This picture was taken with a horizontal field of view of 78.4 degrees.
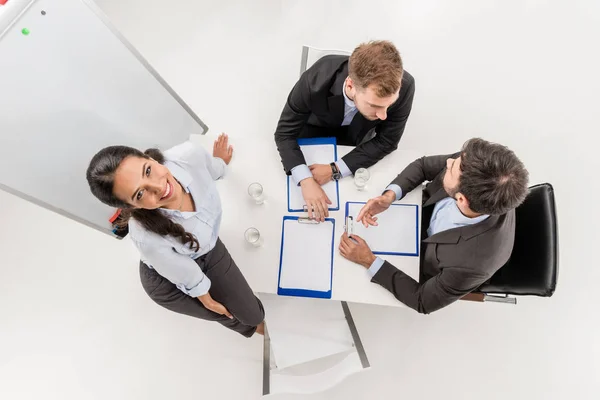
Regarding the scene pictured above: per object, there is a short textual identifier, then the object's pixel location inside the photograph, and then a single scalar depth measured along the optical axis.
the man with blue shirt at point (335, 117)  1.47
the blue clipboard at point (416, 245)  1.55
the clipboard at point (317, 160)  1.64
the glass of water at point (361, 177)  1.61
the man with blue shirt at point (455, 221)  1.17
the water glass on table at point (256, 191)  1.58
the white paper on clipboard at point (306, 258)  1.53
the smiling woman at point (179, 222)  1.23
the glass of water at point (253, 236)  1.53
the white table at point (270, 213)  1.53
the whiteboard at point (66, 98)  1.31
